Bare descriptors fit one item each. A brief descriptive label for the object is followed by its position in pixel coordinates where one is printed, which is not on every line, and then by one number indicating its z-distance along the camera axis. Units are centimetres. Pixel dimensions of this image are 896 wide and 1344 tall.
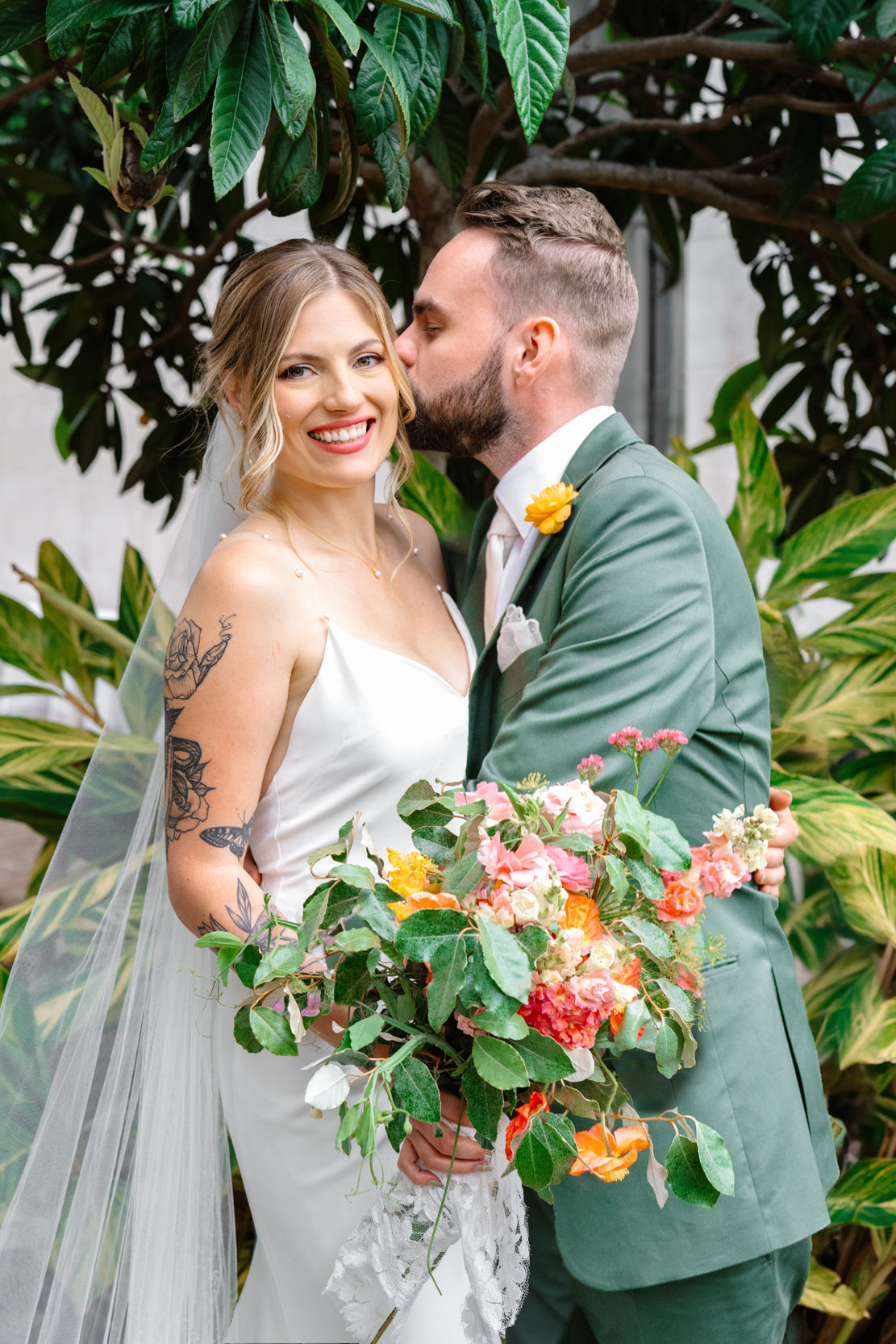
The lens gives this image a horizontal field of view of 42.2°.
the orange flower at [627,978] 98
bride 138
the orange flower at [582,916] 95
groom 127
